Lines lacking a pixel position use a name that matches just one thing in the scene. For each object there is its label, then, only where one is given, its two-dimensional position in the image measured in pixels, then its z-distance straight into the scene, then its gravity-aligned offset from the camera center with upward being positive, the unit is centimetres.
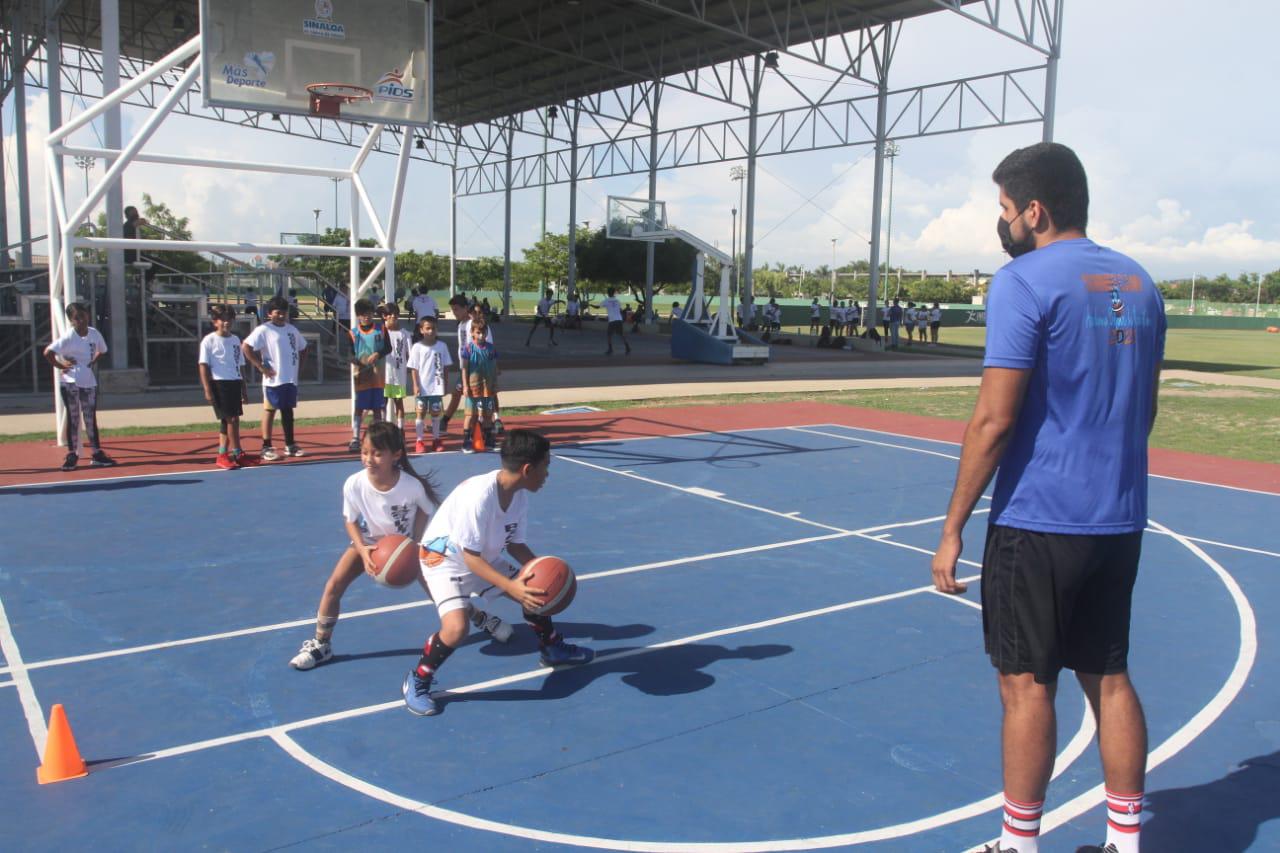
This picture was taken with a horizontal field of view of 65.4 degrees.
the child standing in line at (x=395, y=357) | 1261 -39
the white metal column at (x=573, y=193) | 4491 +624
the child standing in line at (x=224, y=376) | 1148 -60
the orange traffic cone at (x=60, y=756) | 438 -192
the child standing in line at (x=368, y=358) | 1231 -39
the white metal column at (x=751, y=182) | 3647 +560
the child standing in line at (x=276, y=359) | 1183 -40
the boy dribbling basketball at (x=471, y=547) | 499 -112
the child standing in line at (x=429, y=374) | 1278 -60
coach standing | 323 -43
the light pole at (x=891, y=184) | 3663 +695
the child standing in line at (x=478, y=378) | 1306 -65
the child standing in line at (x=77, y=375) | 1135 -61
